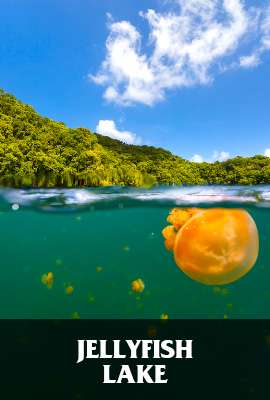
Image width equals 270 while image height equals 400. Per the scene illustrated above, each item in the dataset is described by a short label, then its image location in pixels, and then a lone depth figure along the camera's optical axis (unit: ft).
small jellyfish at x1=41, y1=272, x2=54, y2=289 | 23.85
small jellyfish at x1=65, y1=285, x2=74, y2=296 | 24.19
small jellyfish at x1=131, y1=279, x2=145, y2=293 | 24.59
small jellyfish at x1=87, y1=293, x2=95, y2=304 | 26.20
